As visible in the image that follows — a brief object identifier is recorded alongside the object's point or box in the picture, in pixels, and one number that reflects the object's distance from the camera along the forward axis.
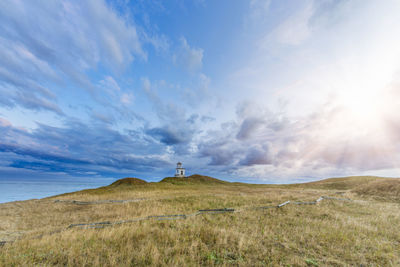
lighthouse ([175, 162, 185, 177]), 75.29
